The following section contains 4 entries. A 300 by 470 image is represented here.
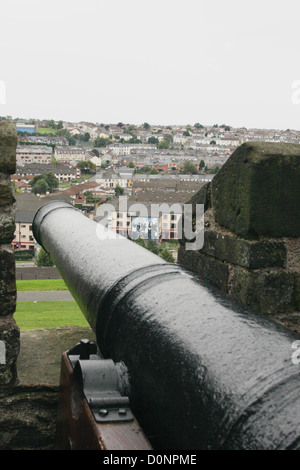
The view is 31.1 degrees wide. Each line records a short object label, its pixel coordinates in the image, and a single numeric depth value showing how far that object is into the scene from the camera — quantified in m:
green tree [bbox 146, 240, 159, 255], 40.22
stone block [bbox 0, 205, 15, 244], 2.12
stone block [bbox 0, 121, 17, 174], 2.08
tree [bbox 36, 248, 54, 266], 41.69
